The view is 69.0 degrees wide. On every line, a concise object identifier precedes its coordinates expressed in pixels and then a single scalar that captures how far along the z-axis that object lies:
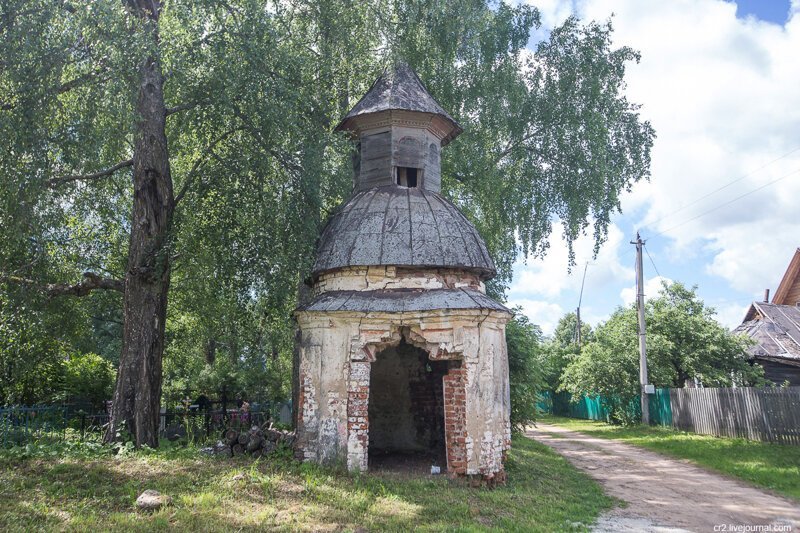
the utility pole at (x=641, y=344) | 21.42
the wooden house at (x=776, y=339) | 21.77
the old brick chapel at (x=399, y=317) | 9.80
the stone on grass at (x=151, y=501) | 7.35
